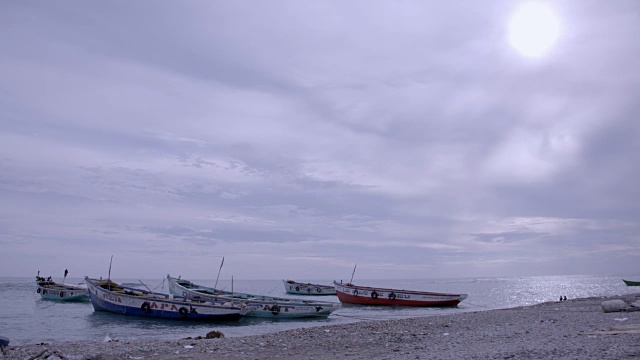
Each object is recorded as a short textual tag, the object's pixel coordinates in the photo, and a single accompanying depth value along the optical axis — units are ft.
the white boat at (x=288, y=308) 117.19
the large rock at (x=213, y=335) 67.08
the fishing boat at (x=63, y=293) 199.31
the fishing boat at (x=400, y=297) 164.04
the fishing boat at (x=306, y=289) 253.44
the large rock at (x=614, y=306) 69.66
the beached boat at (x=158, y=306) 106.63
